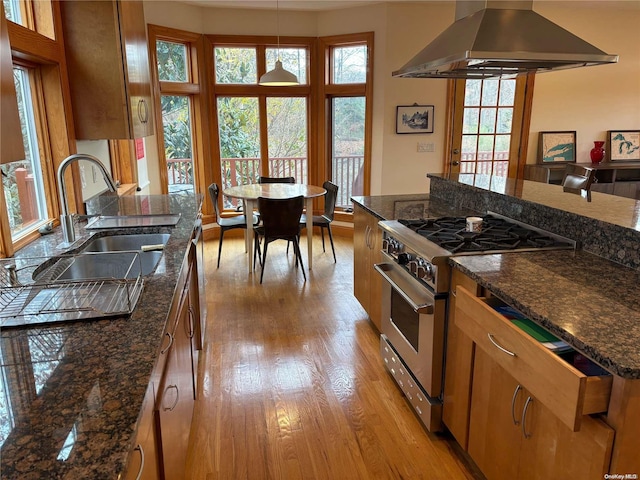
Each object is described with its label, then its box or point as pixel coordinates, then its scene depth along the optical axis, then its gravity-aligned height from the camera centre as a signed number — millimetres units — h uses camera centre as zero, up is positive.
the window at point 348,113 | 5422 +250
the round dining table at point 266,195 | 4383 -568
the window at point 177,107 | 5117 +313
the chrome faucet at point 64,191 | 1907 -229
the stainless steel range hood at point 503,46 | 2047 +396
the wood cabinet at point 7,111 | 1188 +63
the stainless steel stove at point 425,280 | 2008 -684
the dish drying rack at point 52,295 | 1333 -505
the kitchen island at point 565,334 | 1145 -539
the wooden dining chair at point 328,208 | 4720 -752
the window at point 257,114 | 5551 +248
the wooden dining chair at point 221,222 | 4645 -874
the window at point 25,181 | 2252 -230
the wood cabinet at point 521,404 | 1158 -799
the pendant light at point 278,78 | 4203 +506
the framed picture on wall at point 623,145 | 5730 -150
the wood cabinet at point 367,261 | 2971 -873
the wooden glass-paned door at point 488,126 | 5395 +85
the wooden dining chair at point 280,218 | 4031 -731
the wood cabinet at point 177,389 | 1315 -846
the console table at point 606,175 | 5406 -491
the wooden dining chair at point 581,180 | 3516 -363
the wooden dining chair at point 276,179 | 5418 -518
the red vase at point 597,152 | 5582 -227
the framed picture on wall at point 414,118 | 5281 +175
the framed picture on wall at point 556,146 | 5602 -156
